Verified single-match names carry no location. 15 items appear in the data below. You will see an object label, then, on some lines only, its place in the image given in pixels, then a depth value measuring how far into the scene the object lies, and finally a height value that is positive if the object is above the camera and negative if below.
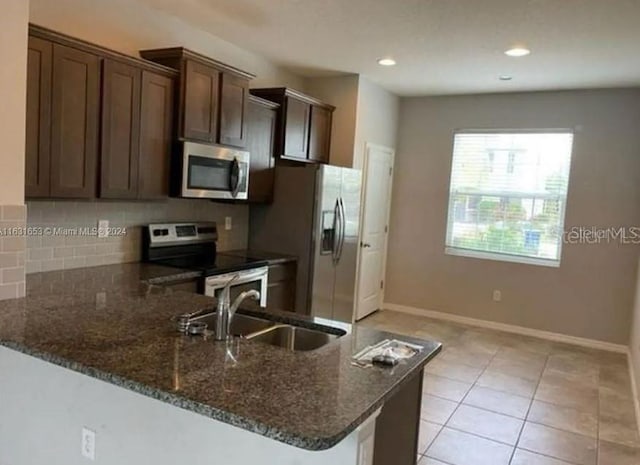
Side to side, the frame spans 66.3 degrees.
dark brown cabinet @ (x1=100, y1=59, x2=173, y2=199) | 2.98 +0.33
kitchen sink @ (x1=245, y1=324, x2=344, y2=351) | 2.15 -0.64
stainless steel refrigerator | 4.38 -0.30
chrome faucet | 1.85 -0.47
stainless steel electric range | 3.52 -0.56
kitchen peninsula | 1.32 -0.56
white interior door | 5.65 -0.33
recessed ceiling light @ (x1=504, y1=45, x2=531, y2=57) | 3.88 +1.28
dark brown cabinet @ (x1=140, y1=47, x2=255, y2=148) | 3.40 +0.68
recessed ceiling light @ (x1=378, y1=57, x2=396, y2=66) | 4.46 +1.29
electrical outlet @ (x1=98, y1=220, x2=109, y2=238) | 3.38 -0.32
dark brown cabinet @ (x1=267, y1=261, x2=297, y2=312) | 4.21 -0.82
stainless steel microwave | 3.47 +0.13
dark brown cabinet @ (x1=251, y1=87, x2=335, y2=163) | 4.53 +0.68
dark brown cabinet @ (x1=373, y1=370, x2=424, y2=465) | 2.01 -0.92
